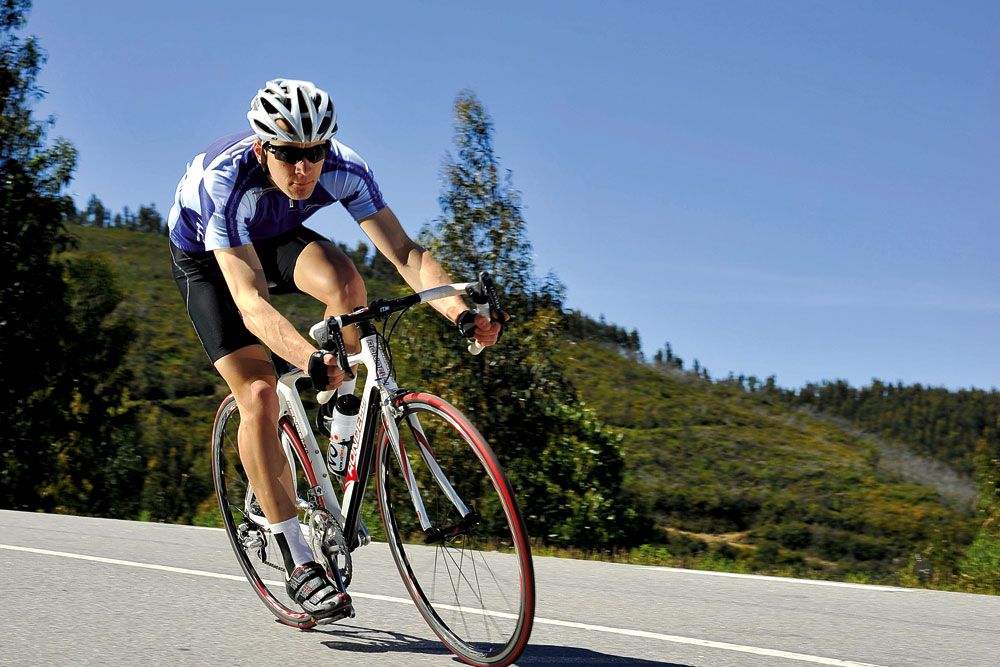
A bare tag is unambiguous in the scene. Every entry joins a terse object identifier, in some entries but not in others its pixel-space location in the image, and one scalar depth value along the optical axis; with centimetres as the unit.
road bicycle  353
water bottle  414
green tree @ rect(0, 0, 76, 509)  2839
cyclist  388
